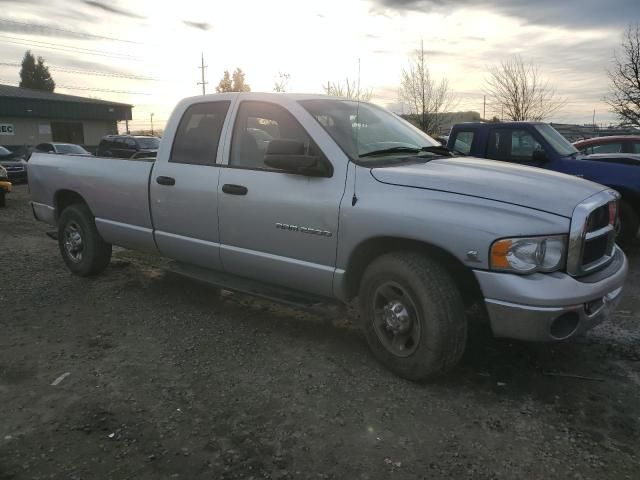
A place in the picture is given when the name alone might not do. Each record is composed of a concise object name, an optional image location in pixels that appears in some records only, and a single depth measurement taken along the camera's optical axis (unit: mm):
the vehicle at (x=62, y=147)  20203
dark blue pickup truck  7141
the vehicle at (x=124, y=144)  20188
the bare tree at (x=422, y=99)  27844
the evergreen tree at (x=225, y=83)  68062
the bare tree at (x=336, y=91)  31698
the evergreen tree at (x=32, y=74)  72062
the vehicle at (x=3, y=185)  12780
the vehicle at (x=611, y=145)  9517
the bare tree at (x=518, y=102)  28156
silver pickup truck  3037
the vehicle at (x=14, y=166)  18922
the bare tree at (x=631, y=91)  21984
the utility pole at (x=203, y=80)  61281
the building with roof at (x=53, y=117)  38531
